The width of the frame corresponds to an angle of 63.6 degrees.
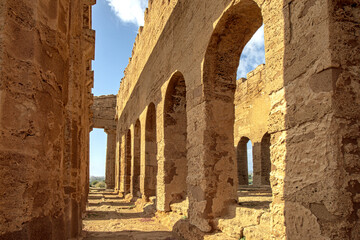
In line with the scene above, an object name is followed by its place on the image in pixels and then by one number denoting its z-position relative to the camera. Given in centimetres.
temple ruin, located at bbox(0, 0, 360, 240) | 169
